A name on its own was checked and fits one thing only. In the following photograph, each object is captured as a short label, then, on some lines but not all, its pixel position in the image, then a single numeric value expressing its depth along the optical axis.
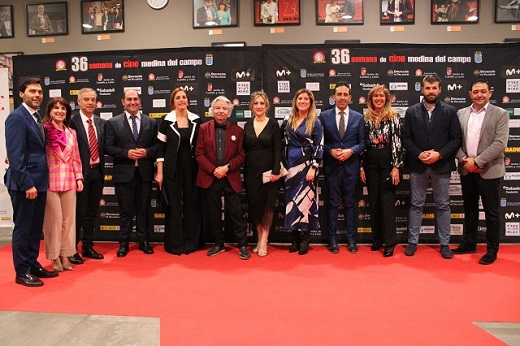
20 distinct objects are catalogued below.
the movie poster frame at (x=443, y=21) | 6.31
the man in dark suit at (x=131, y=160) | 4.44
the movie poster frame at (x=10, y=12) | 6.88
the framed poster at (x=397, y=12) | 6.33
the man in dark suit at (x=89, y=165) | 4.26
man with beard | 4.23
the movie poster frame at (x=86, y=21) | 6.69
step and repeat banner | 4.91
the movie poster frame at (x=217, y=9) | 6.48
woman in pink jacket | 3.74
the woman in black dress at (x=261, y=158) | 4.35
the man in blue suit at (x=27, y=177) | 3.40
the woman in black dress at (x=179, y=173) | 4.41
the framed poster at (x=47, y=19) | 6.78
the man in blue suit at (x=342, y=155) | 4.43
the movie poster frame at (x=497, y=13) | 6.28
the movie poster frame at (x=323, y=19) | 6.36
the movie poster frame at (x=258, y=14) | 6.41
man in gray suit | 4.09
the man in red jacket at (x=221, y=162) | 4.36
